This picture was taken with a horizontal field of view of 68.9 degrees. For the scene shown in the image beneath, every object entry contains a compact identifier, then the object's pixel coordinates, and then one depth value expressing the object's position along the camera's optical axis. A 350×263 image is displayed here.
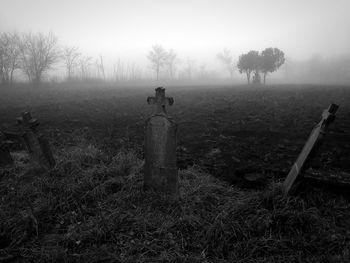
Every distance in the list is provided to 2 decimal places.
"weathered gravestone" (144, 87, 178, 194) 4.16
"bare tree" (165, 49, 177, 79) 71.88
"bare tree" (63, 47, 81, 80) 54.99
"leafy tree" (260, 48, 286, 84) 47.78
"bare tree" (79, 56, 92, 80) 60.01
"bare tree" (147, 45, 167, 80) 68.69
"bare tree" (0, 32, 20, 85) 38.00
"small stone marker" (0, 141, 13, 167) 5.25
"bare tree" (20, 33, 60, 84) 38.38
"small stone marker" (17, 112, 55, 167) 4.95
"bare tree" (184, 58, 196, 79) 94.12
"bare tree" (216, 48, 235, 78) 85.19
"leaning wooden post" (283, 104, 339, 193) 3.66
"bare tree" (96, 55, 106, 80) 69.44
